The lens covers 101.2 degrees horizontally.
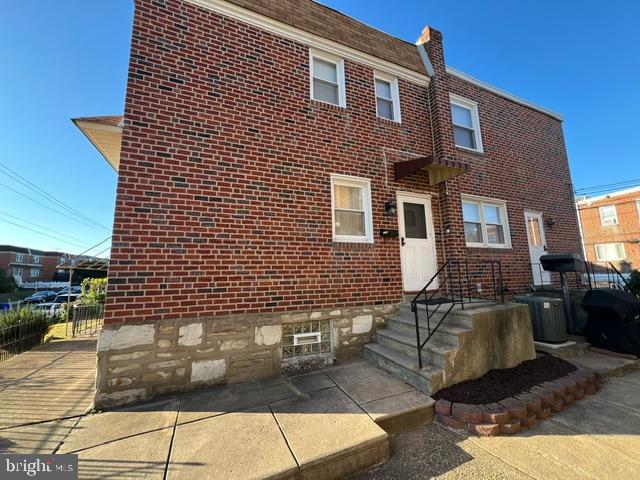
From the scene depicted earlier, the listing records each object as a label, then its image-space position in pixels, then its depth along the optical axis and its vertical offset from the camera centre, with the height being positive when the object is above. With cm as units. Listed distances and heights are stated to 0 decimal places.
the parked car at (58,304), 1259 -147
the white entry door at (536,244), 742 +73
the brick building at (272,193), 372 +151
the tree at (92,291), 1021 -46
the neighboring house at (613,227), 1959 +314
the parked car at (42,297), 2761 -174
